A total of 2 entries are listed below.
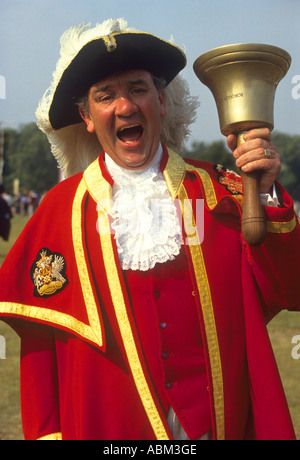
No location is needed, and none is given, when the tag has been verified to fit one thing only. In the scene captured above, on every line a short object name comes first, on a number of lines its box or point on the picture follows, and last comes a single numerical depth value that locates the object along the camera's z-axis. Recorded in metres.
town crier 2.33
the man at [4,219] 11.46
